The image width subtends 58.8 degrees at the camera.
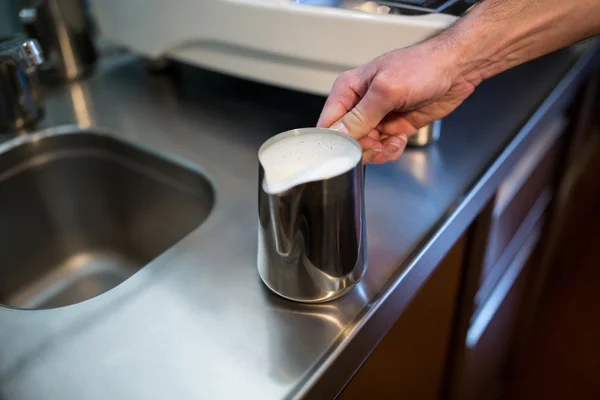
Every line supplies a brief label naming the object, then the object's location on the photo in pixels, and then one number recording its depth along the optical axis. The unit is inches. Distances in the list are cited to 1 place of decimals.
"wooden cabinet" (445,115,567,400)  27.5
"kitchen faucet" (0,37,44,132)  26.4
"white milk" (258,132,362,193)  15.6
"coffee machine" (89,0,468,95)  23.2
